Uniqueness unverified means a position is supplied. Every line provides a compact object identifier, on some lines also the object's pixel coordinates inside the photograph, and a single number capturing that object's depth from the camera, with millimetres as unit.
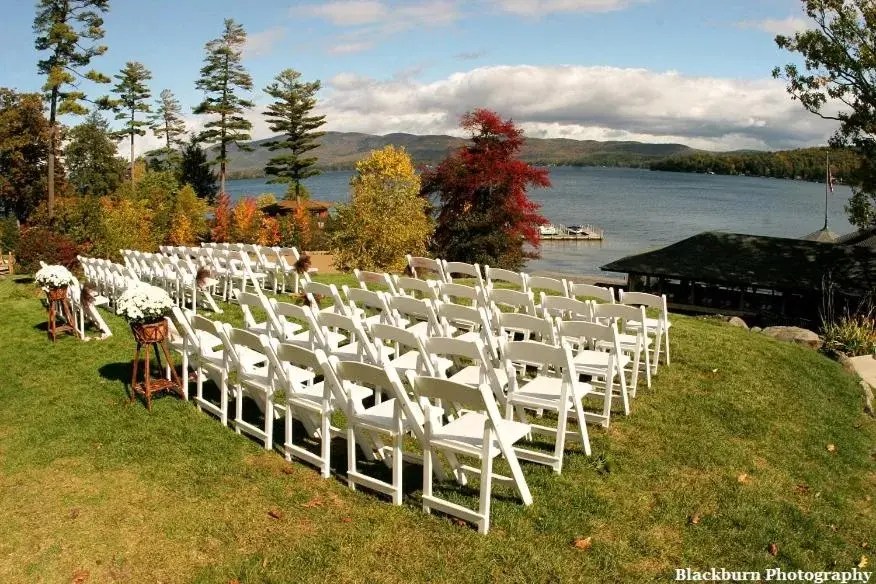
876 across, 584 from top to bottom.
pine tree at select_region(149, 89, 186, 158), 54938
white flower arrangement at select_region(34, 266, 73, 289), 8281
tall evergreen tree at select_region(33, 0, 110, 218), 26938
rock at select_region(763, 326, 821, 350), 10925
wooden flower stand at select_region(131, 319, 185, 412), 5941
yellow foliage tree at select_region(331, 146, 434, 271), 18594
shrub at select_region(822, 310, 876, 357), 11008
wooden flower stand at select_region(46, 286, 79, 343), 8422
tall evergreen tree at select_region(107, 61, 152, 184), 48625
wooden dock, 74312
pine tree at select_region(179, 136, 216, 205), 52438
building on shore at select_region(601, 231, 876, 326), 19469
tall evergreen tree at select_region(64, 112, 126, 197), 48969
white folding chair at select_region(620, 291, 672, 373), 7398
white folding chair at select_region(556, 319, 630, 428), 5586
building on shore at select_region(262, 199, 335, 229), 47031
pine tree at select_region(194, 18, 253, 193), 44344
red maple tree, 24922
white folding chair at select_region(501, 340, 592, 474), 4785
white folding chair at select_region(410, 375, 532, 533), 3820
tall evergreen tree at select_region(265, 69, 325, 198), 50094
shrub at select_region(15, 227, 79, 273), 14188
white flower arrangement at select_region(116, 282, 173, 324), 5750
